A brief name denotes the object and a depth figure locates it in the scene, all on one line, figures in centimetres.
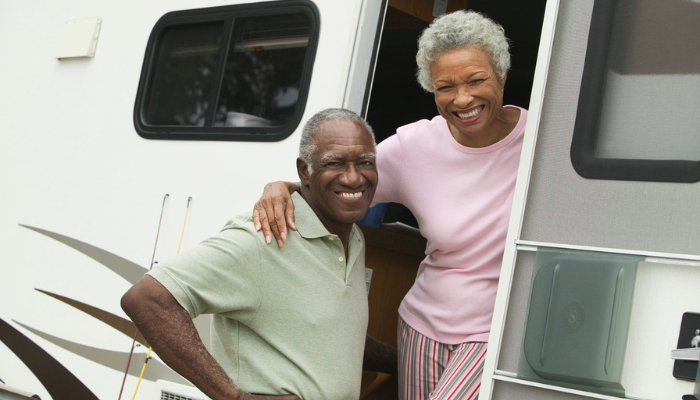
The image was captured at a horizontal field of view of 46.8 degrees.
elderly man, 205
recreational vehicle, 197
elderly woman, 235
